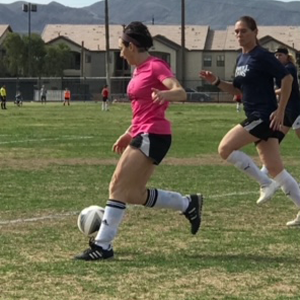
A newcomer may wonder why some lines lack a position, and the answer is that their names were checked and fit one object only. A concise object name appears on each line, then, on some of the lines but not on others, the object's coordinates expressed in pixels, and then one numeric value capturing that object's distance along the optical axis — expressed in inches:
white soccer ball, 320.2
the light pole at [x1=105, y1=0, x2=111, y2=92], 3009.4
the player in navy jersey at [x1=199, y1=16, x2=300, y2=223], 346.9
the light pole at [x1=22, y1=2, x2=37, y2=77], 4200.3
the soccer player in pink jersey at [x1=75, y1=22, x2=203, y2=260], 296.8
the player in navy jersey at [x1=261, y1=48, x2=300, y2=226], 422.4
